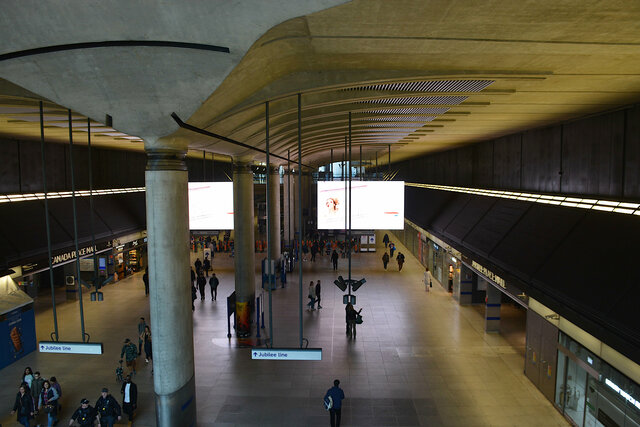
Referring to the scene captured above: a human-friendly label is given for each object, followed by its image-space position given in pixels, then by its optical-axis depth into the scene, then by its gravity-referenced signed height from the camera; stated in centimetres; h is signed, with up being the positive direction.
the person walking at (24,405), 784 -402
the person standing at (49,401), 798 -404
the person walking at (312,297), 1505 -375
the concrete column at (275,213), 2046 -85
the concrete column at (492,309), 1271 -358
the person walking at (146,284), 1652 -358
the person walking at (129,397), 799 -395
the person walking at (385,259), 2175 -342
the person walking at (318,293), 1530 -365
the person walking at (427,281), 1780 -376
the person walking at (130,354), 1009 -389
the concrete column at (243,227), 1430 -107
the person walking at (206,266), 2061 -350
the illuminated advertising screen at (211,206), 1581 -33
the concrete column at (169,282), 695 -149
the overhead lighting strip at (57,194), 1331 +17
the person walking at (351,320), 1211 -375
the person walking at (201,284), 1658 -357
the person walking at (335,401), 746 -377
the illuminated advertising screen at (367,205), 1525 -33
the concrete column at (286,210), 2552 -102
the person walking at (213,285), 1624 -352
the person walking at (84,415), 735 -396
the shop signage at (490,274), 1037 -221
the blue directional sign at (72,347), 742 -273
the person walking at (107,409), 760 -397
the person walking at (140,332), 1113 -381
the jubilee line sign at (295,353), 664 -259
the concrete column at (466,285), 1552 -347
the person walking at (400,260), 2159 -342
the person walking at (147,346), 1059 -387
